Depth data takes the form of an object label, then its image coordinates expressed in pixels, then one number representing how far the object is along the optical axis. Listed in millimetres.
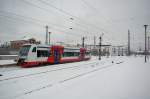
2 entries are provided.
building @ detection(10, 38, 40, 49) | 74712
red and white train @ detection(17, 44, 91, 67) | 18492
